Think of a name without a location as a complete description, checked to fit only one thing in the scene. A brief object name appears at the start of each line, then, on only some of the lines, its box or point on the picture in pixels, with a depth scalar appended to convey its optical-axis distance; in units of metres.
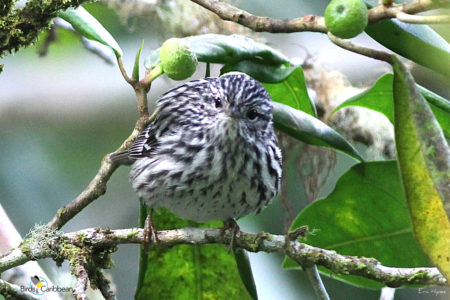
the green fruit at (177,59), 3.82
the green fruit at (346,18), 2.96
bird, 4.76
